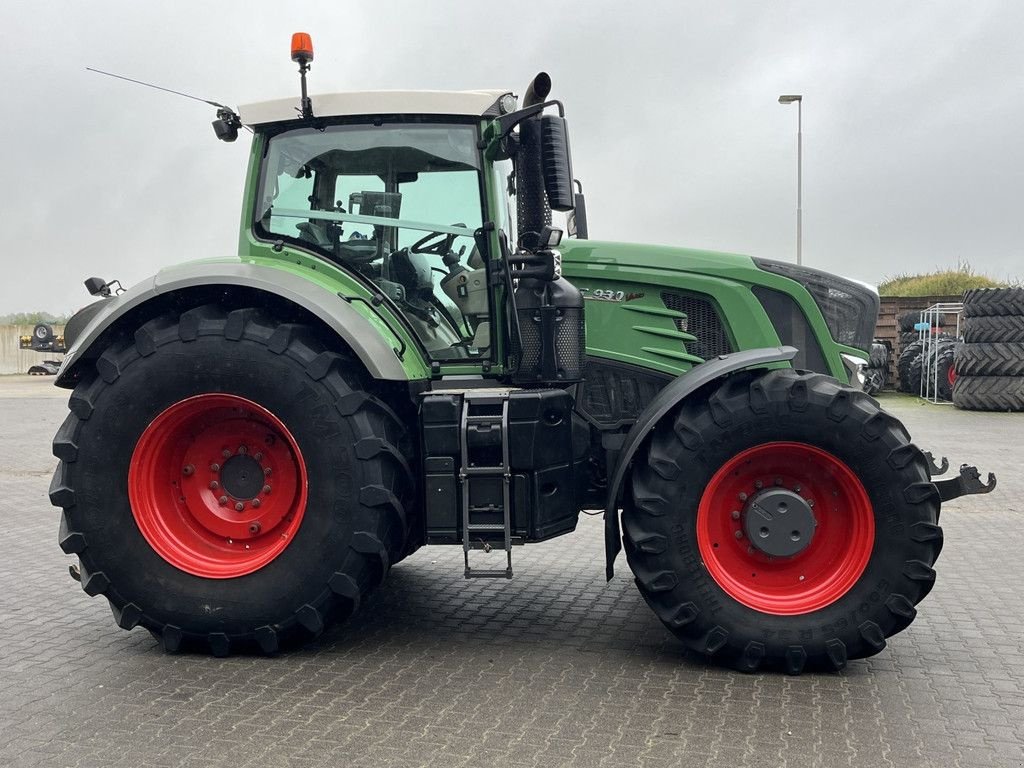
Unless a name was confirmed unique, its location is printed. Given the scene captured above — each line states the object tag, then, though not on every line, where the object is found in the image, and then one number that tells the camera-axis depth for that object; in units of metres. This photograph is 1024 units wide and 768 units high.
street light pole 24.78
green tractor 4.54
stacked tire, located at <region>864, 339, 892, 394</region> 20.93
